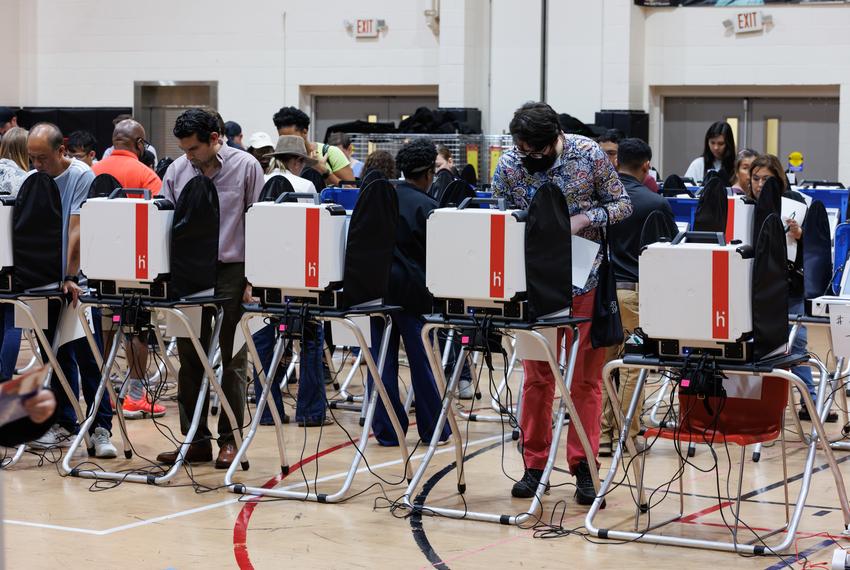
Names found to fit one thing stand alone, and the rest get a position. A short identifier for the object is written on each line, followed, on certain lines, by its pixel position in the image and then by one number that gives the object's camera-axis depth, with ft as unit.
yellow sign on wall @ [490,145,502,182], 76.18
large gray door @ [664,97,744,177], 78.65
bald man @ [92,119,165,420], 40.29
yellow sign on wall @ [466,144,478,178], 76.32
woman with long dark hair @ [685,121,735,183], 55.95
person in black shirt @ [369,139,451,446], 34.76
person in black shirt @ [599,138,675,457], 33.81
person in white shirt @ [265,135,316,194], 42.00
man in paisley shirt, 28.37
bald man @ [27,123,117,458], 34.61
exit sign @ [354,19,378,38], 84.58
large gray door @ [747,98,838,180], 75.23
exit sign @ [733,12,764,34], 74.74
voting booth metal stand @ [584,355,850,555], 24.81
